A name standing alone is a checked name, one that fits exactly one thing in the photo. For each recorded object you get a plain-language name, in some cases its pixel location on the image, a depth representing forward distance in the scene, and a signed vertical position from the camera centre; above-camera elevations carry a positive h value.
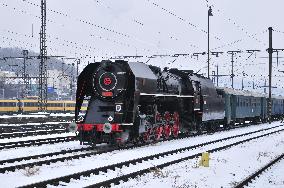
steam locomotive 16.00 -0.35
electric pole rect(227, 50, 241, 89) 53.67 +3.64
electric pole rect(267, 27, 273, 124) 37.84 +3.83
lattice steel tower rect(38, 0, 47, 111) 36.28 +3.67
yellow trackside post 12.08 -1.87
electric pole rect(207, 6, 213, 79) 36.28 +7.06
